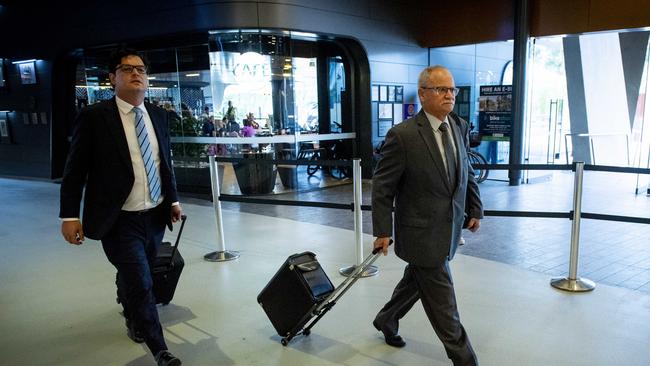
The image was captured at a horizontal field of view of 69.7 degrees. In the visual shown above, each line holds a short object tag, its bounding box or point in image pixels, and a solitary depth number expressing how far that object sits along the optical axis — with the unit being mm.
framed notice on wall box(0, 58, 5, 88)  11906
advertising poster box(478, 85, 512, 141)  9477
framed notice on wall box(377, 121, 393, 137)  10070
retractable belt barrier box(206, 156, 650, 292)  3611
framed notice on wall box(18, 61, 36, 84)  11164
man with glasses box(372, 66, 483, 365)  2266
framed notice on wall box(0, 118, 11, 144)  12078
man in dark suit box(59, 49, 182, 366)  2498
